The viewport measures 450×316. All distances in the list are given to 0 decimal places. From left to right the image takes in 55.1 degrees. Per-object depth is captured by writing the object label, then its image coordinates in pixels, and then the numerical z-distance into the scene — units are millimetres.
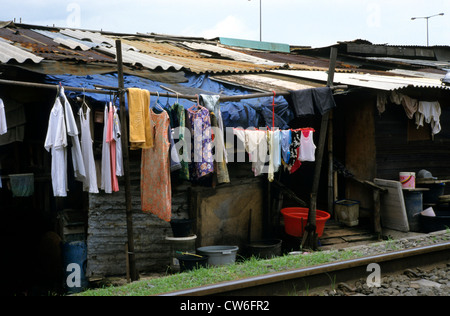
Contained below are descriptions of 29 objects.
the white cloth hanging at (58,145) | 6117
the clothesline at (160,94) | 5965
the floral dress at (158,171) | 6938
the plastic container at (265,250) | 8617
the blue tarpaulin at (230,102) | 7808
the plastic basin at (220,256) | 7719
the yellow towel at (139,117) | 6613
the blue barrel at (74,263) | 7914
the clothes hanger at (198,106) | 7285
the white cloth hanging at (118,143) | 6641
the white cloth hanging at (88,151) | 6578
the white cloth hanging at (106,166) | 6682
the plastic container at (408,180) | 10422
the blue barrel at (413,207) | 10320
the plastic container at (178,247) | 7688
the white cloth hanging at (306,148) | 8445
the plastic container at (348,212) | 10281
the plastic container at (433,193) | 11016
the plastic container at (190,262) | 7206
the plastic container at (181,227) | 7805
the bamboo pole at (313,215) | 8658
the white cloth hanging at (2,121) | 5777
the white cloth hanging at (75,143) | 6207
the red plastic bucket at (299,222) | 9125
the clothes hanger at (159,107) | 7405
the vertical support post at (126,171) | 6523
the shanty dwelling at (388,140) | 10250
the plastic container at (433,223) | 9758
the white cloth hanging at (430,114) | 10570
